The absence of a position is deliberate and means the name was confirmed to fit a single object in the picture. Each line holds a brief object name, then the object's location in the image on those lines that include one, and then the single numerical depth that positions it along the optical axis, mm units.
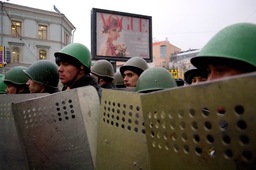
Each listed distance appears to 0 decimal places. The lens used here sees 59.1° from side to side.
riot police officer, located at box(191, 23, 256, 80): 1174
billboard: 8203
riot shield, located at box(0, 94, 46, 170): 2057
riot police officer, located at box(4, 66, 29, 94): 3617
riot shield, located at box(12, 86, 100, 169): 1578
